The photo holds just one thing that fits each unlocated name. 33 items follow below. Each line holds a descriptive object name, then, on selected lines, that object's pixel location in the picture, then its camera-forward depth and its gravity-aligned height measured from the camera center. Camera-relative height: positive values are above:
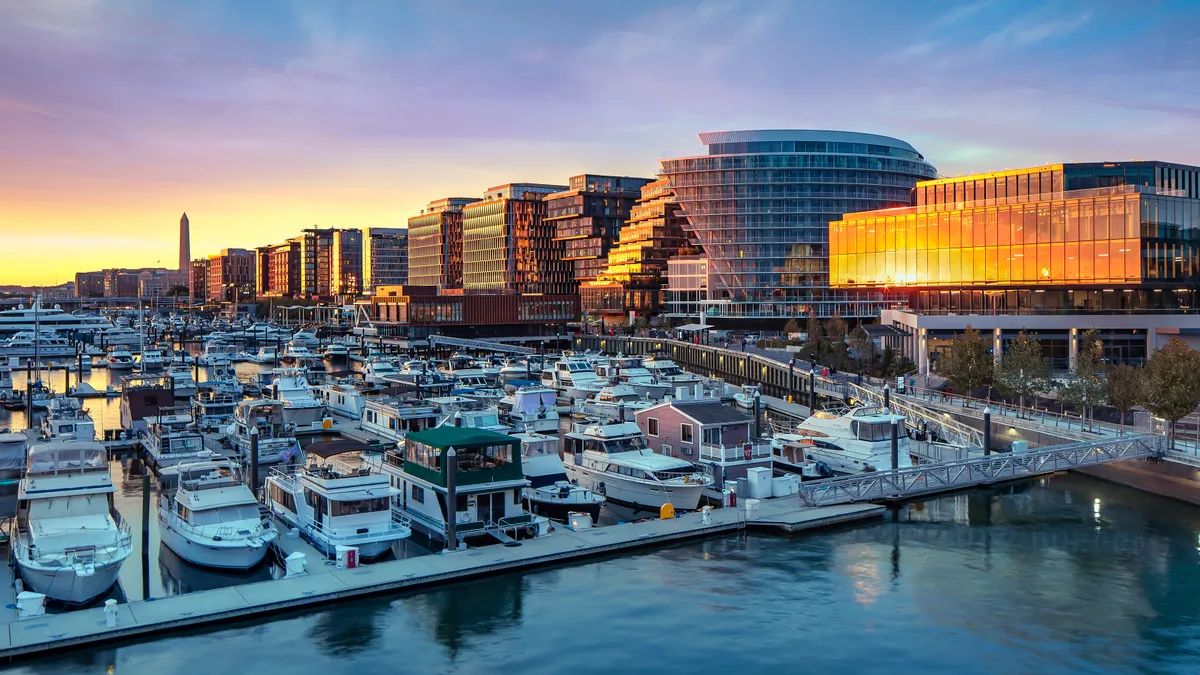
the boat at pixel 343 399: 74.06 -5.97
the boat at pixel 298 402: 68.94 -5.72
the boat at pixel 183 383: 81.56 -5.22
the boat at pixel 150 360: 118.38 -4.72
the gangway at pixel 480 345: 141.12 -3.88
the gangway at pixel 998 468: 45.09 -6.96
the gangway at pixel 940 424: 56.91 -6.36
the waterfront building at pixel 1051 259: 89.31 +5.39
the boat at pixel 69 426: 57.47 -6.10
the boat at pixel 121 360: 123.62 -4.90
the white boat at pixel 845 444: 50.19 -6.48
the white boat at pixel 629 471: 42.78 -6.81
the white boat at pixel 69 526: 30.62 -6.89
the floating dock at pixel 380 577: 27.78 -8.28
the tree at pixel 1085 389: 55.78 -4.13
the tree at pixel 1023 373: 63.22 -3.63
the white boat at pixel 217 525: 34.31 -7.16
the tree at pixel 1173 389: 47.72 -3.54
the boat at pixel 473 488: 37.53 -6.33
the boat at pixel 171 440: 53.38 -6.55
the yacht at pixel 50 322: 179.75 -0.23
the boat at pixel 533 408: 63.41 -6.07
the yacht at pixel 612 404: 67.62 -6.00
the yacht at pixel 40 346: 144.12 -3.67
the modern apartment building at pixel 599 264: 196.10 +10.31
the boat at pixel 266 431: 54.88 -6.62
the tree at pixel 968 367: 69.12 -3.52
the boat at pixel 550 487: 42.47 -7.25
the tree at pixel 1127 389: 51.47 -3.86
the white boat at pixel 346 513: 35.44 -6.93
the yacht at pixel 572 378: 84.24 -5.15
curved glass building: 159.00 +16.96
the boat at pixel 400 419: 59.50 -5.94
